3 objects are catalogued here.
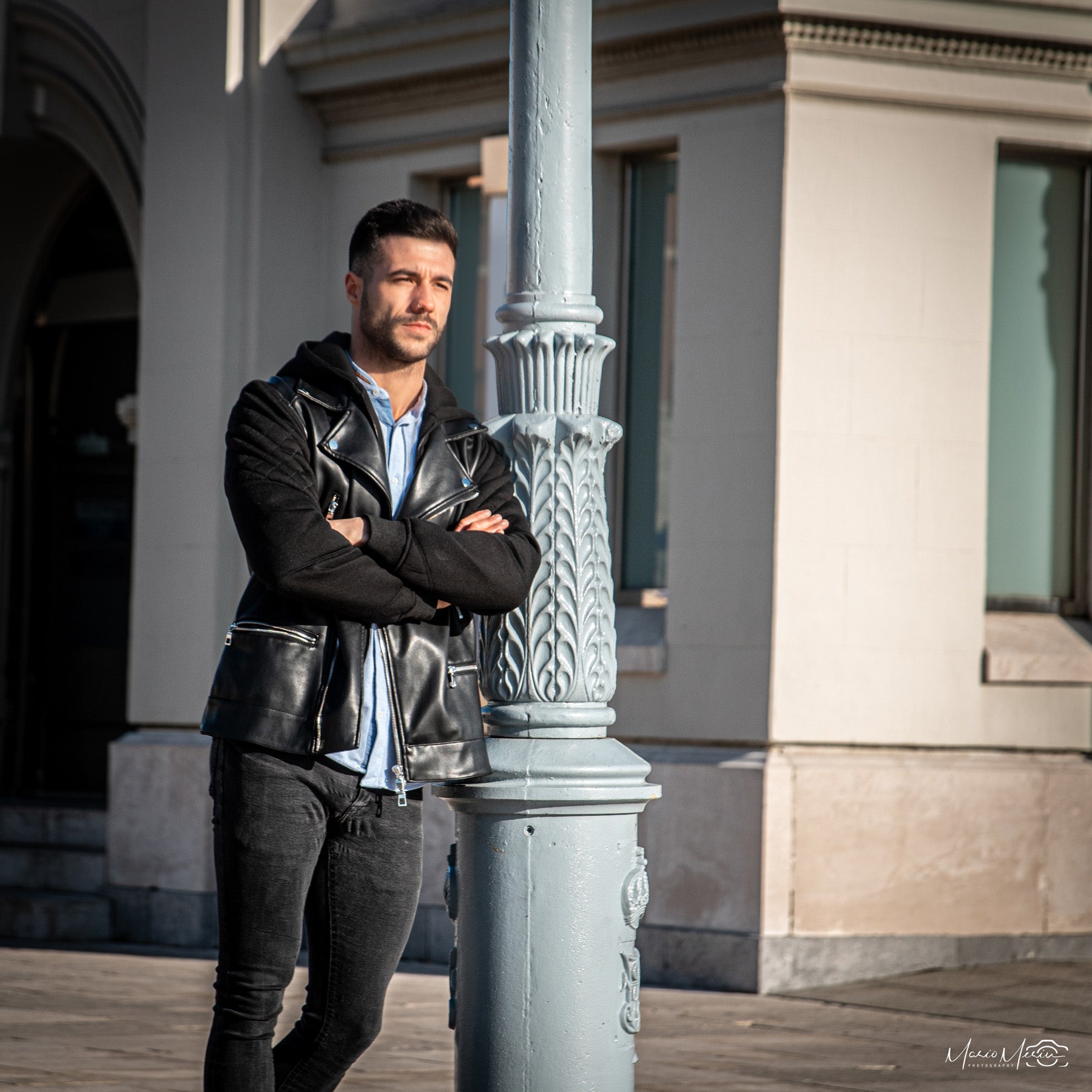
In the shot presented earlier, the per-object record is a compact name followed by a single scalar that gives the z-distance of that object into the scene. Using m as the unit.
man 7.36
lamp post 8.10
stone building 16.87
